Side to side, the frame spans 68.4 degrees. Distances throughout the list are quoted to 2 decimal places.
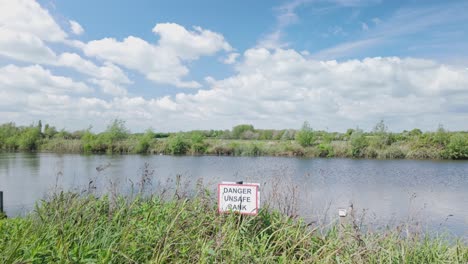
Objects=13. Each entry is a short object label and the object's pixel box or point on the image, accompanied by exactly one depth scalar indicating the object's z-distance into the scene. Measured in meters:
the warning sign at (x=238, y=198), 4.34
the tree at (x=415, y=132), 45.17
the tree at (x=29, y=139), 51.44
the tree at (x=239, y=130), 66.31
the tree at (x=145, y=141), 48.97
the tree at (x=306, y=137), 45.81
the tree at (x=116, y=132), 52.17
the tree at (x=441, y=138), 39.97
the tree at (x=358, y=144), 41.38
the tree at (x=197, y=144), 48.34
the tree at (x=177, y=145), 48.00
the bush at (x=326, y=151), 42.41
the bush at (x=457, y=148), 38.31
